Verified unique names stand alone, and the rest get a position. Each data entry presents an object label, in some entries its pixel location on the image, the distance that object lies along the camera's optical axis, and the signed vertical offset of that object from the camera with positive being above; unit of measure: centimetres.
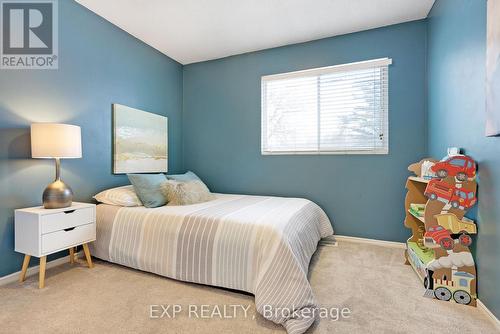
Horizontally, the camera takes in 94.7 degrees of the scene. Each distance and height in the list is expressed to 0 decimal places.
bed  143 -65
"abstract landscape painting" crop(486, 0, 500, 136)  128 +54
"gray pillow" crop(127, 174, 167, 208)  234 -26
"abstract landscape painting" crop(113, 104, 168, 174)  274 +31
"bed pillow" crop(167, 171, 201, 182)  295 -17
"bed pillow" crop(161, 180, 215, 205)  240 -30
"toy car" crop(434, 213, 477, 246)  156 -42
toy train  158 -86
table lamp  184 +14
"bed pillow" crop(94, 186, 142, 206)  233 -34
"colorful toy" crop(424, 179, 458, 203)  162 -19
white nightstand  175 -53
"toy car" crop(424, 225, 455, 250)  161 -51
